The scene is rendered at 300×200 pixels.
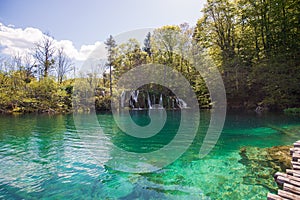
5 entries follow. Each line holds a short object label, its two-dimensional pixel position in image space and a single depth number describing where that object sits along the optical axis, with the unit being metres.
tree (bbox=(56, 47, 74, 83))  35.88
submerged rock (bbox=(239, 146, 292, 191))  4.61
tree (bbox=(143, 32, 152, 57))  43.78
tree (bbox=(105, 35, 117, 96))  34.03
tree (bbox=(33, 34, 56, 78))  33.25
